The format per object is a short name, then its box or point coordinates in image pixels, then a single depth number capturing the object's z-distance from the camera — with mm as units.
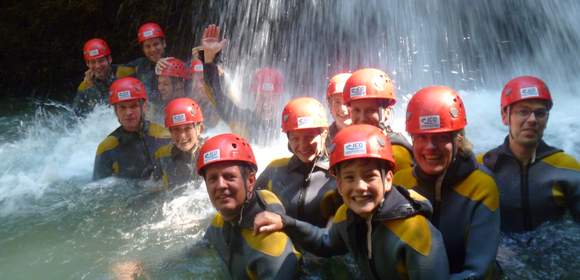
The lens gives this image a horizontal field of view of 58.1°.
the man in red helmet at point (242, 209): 3377
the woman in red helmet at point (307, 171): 4000
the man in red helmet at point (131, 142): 6438
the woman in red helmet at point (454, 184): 3182
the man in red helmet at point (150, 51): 8383
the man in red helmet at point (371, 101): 4164
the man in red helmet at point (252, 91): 7367
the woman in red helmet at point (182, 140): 5699
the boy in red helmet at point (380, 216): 2871
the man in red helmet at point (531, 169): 3799
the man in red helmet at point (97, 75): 8516
